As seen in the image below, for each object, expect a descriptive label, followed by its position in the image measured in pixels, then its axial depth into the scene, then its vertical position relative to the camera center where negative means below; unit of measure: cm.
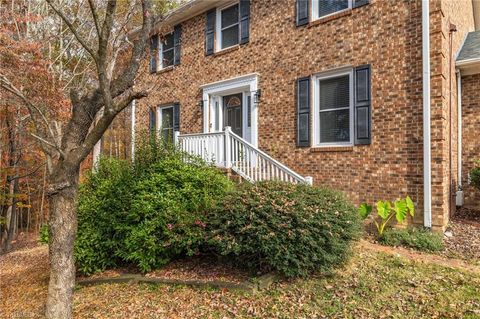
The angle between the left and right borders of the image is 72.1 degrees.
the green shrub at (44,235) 574 -126
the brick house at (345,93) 639 +168
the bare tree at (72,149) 356 +18
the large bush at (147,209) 497 -73
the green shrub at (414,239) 579 -138
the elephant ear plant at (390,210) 621 -91
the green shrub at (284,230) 427 -89
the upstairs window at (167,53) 1191 +407
